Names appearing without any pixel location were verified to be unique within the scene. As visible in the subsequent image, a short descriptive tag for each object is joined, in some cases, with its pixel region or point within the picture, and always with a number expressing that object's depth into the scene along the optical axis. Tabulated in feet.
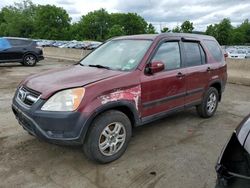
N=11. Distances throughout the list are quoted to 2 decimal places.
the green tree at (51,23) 205.95
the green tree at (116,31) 198.10
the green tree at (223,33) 188.36
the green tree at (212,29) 189.67
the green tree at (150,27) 214.99
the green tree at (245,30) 220.76
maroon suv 8.19
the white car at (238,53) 65.40
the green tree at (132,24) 222.52
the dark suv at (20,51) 34.75
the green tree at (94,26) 223.24
